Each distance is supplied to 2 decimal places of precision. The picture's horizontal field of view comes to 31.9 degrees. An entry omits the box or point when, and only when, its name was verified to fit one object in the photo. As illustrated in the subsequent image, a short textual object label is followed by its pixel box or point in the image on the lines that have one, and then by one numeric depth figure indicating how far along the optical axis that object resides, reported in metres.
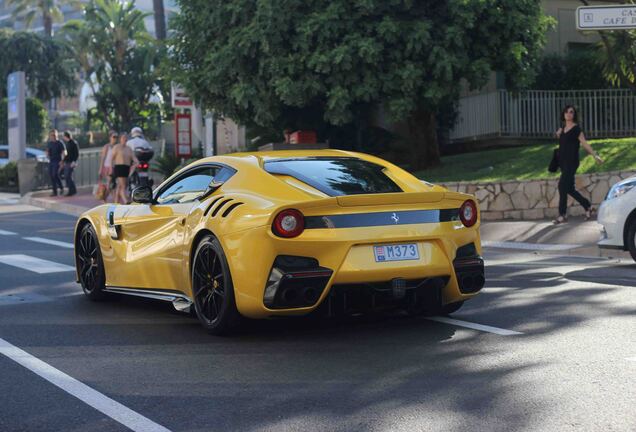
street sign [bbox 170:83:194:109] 30.77
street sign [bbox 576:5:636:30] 14.64
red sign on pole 30.36
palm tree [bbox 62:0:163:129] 53.84
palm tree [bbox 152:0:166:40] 49.31
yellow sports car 7.32
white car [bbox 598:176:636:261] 12.22
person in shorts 22.97
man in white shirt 24.80
